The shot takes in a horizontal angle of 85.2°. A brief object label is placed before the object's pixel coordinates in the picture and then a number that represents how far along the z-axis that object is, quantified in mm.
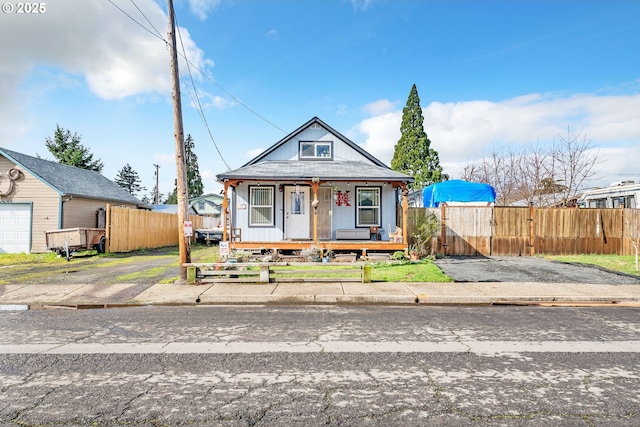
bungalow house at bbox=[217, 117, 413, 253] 15664
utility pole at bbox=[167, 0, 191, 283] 9195
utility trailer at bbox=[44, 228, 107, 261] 15672
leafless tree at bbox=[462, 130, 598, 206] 21766
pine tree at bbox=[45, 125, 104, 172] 41344
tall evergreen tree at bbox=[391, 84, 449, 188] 36281
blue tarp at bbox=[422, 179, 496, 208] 19859
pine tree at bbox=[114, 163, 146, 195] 71400
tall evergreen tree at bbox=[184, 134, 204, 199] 58094
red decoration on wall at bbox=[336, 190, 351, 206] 16031
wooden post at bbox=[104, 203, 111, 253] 17212
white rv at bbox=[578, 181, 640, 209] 21016
